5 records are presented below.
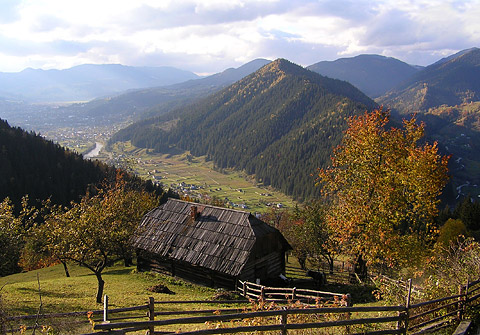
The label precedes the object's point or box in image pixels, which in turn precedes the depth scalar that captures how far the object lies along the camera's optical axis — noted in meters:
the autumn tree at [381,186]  24.48
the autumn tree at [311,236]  46.06
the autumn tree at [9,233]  25.62
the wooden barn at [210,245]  30.86
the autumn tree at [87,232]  21.12
